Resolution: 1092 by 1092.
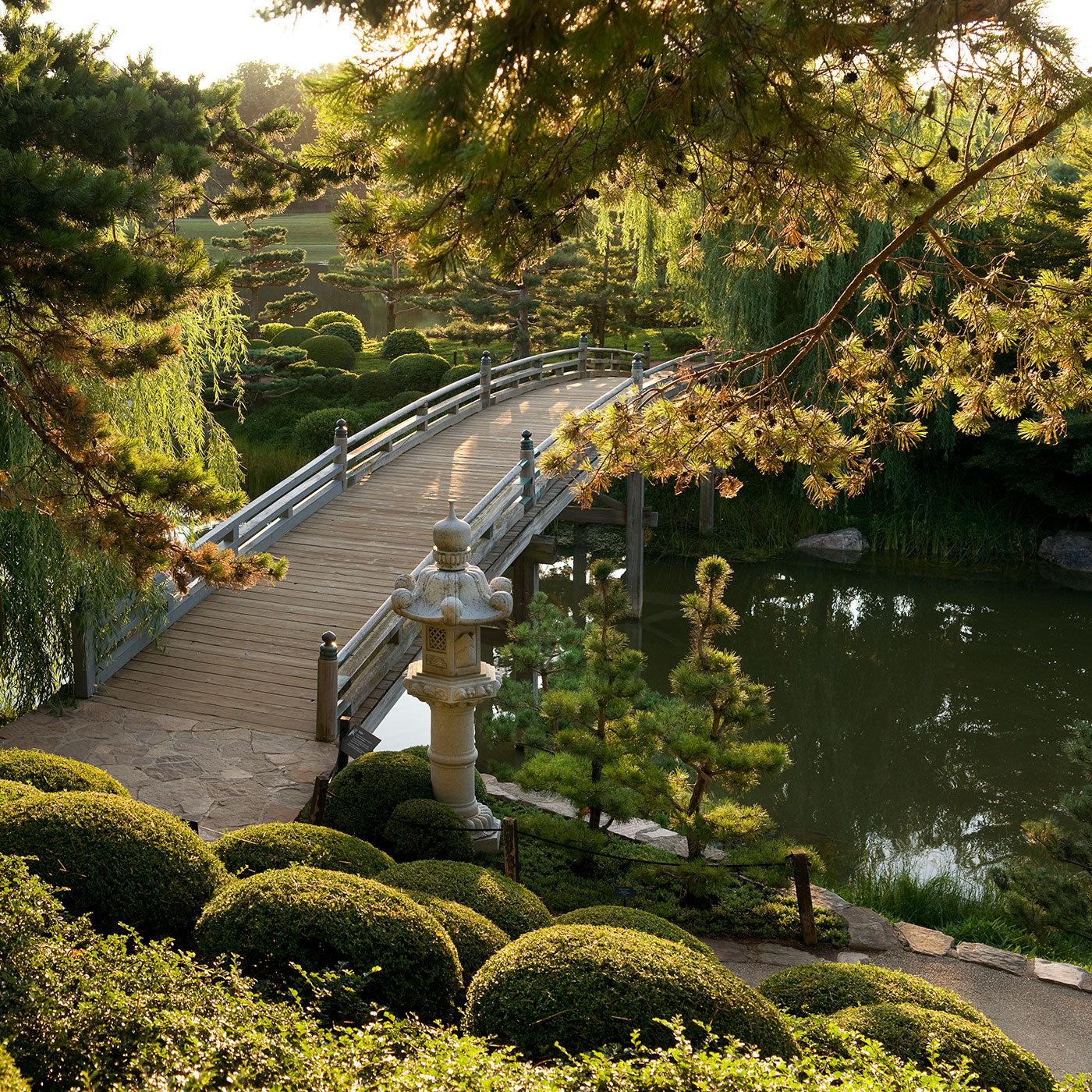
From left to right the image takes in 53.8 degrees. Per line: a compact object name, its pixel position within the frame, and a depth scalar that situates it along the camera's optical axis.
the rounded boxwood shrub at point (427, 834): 6.66
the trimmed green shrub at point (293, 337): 25.73
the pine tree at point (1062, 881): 6.97
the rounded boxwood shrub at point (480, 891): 4.89
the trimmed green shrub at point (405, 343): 25.83
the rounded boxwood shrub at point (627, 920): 4.76
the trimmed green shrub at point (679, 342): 24.63
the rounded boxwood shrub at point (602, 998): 3.55
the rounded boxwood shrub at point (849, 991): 4.49
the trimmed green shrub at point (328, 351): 24.97
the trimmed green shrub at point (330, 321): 27.27
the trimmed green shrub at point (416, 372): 23.70
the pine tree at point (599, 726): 6.87
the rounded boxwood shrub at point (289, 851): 5.00
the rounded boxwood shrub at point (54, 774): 5.50
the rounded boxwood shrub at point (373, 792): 6.96
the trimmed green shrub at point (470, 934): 4.34
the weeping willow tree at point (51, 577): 8.41
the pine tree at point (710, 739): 6.65
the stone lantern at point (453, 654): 6.90
